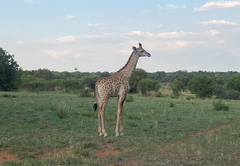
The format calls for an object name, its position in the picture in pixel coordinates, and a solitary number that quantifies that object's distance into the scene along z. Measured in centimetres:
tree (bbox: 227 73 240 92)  4344
